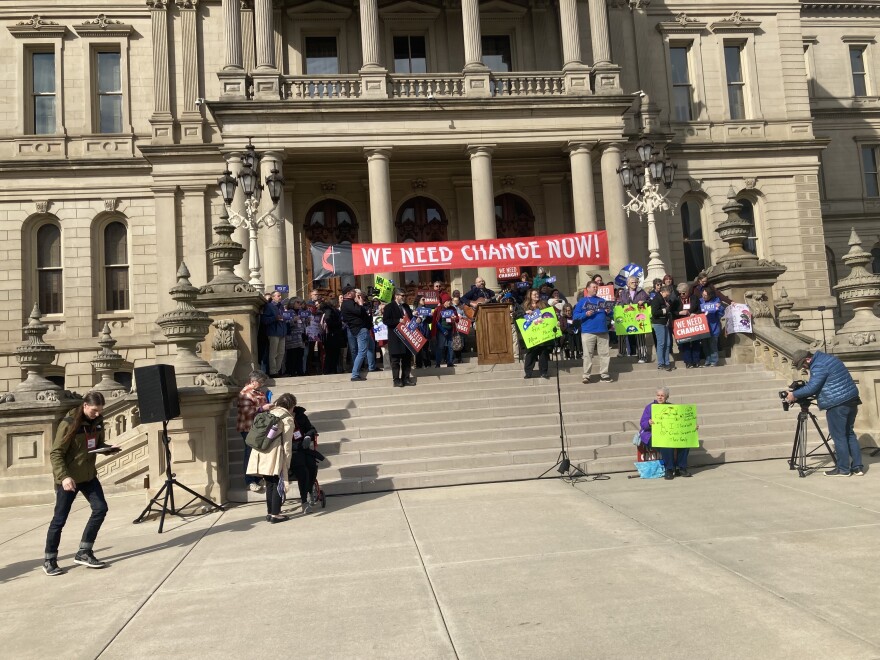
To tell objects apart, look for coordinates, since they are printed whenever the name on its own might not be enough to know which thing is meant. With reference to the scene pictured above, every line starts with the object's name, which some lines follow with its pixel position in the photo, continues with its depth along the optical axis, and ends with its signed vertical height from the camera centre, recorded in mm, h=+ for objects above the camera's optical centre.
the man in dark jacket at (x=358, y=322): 13203 +1256
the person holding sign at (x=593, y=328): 12953 +831
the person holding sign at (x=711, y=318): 14000 +954
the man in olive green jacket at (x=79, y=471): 6602 -681
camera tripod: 9320 -1204
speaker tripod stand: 8583 -1272
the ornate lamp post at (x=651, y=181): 18625 +5331
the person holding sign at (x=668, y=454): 9773 -1267
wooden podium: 14305 +759
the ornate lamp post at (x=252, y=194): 17062 +5164
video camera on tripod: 9457 -520
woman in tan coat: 8172 -901
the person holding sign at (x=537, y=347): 12922 +531
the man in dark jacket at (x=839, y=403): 9180 -627
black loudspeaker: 8305 +68
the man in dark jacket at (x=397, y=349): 12805 +651
